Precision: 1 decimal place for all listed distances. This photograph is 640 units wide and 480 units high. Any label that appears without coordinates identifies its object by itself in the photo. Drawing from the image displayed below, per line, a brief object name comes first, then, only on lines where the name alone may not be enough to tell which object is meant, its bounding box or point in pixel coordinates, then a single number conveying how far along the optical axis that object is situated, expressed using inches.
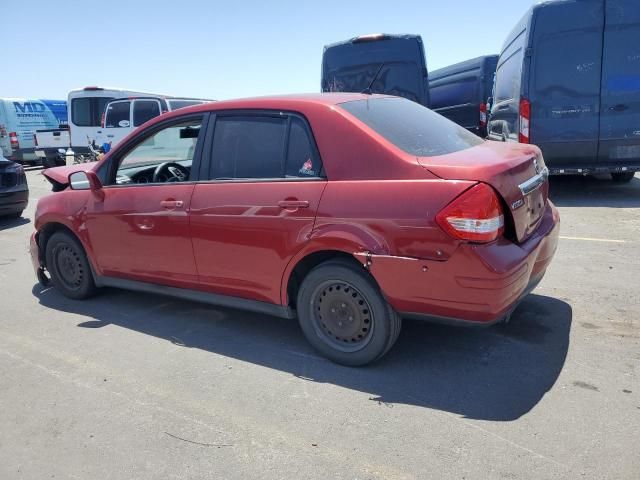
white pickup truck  759.7
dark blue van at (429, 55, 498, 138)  587.5
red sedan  120.3
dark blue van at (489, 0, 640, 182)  306.7
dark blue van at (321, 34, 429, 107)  376.8
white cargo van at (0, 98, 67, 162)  767.1
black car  353.4
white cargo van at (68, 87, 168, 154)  610.1
